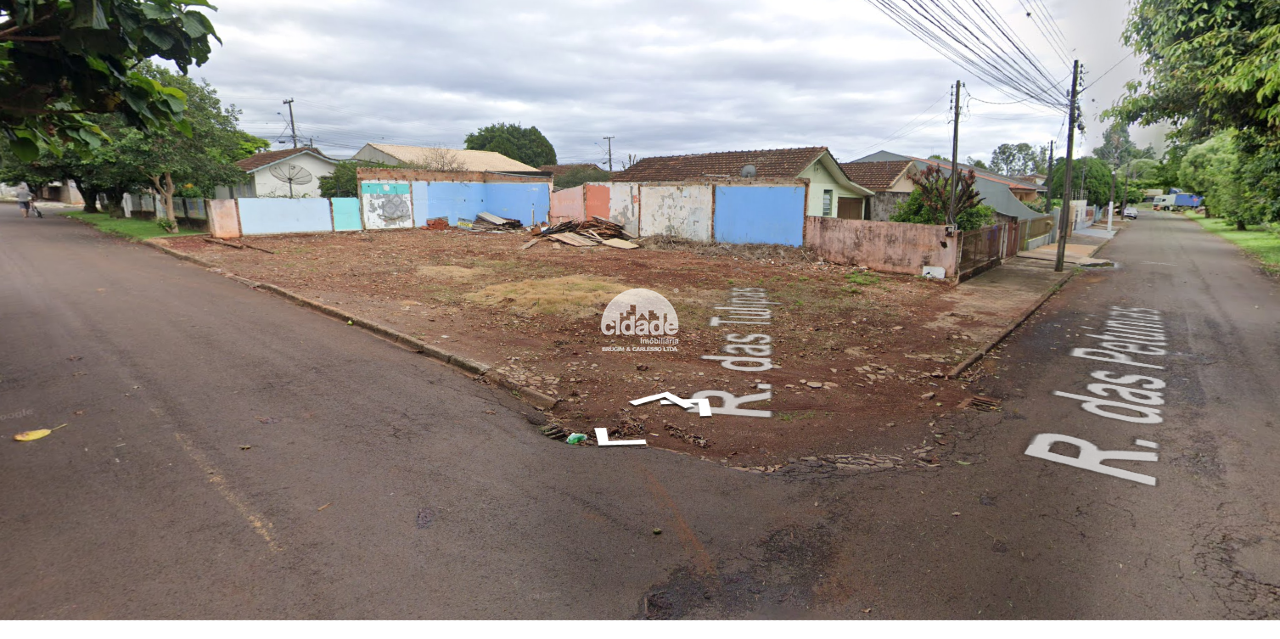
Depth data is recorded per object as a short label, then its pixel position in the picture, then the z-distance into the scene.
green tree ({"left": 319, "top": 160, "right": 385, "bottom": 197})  31.41
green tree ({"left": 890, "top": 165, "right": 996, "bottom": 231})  17.05
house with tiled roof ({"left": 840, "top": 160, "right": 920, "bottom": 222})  28.38
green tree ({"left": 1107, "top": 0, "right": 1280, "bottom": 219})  8.36
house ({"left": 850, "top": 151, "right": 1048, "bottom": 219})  28.94
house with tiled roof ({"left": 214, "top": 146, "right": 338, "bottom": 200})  31.50
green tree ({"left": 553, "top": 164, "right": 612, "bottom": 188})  43.33
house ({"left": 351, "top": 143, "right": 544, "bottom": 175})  40.03
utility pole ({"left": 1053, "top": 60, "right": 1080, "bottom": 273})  17.92
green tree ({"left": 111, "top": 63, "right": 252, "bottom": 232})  19.03
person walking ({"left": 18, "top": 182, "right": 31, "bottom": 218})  27.61
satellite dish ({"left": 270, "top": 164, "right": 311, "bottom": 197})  31.88
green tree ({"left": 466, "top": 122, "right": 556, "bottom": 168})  60.25
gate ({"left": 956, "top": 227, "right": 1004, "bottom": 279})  16.12
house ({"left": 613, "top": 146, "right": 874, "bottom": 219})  23.06
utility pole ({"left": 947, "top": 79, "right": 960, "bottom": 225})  16.41
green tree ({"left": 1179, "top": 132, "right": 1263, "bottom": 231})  28.59
